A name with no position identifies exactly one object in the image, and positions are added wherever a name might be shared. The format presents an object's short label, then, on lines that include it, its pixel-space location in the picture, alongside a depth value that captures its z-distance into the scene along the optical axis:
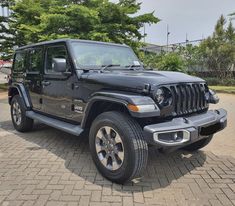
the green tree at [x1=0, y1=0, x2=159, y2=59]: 13.51
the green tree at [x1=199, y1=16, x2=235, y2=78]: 17.42
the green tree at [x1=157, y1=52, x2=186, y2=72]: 16.38
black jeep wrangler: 3.42
